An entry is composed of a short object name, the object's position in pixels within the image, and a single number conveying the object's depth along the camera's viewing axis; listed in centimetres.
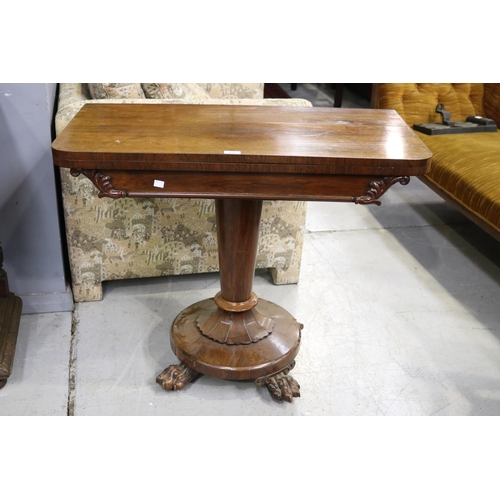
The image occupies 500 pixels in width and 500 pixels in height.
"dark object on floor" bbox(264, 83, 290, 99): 534
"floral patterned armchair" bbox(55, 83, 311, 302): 226
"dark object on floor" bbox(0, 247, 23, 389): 197
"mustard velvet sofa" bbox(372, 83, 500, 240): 263
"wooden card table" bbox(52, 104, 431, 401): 159
